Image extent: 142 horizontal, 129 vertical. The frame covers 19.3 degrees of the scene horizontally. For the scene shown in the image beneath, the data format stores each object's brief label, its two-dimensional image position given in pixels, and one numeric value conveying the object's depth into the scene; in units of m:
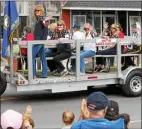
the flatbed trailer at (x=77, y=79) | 10.14
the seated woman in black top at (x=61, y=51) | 10.71
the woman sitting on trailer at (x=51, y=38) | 10.95
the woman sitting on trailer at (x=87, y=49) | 10.89
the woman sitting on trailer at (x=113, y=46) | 11.48
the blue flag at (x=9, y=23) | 10.17
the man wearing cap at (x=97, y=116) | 3.38
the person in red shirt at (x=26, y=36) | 10.23
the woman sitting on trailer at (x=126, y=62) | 11.86
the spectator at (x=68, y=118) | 4.87
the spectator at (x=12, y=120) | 3.67
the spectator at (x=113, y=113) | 4.43
